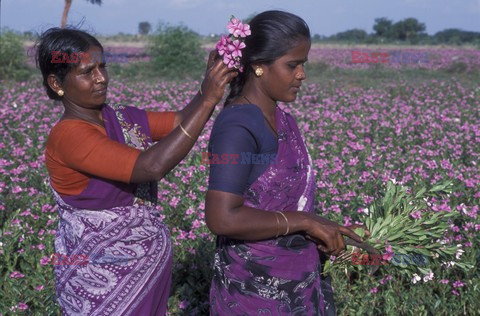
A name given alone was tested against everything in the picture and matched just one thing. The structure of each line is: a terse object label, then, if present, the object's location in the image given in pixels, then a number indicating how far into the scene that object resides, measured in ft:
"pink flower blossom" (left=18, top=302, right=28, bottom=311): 11.46
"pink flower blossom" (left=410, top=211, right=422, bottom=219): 9.27
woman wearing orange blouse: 6.93
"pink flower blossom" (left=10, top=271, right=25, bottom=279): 12.43
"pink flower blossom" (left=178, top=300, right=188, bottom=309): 11.80
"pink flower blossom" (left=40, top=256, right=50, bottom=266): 12.33
